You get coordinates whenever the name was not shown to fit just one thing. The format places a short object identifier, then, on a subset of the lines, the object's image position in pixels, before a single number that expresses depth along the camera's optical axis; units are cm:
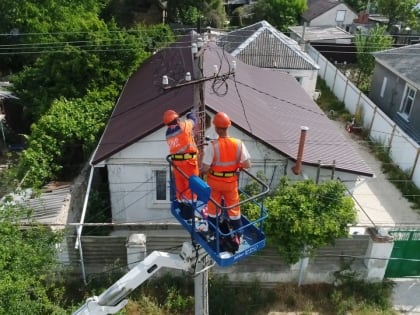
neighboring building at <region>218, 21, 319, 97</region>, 2156
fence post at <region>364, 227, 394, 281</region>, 1030
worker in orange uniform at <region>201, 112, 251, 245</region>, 590
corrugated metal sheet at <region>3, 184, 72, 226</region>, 1074
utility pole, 643
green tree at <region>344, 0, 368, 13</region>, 4458
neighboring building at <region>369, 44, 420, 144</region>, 1900
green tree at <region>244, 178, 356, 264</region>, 956
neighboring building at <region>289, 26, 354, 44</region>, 2997
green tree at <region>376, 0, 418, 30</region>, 3409
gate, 1054
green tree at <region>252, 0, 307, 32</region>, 3866
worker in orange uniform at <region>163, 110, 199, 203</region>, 651
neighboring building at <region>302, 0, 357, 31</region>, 3825
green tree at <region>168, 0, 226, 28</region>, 3531
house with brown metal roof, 1140
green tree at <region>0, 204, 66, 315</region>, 808
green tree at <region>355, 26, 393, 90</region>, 2489
